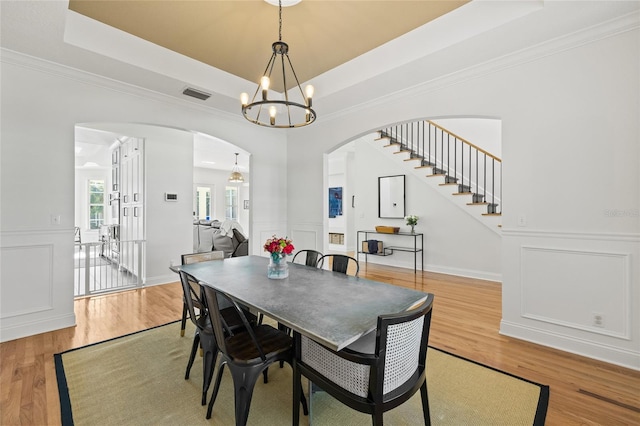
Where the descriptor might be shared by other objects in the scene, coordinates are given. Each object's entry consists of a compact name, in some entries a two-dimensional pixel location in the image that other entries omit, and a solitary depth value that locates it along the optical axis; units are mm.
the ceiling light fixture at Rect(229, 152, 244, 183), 9341
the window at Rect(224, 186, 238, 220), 11688
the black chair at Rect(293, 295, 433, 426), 1297
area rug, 1800
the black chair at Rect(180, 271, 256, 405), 1949
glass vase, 2387
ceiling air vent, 3699
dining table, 1441
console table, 5942
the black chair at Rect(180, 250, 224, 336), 2967
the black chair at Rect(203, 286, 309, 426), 1581
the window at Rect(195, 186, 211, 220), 10823
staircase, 5391
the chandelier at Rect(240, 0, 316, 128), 2414
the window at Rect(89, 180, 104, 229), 9375
